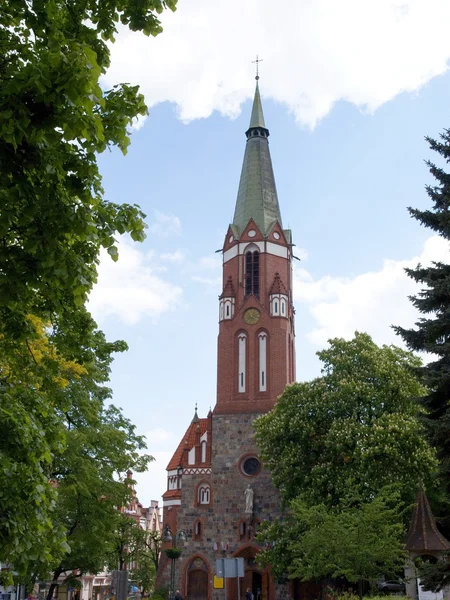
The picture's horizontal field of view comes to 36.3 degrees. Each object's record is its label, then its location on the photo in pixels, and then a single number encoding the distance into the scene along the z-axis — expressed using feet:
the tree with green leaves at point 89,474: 68.18
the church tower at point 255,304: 145.69
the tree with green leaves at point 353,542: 71.56
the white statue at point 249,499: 133.49
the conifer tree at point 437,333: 47.91
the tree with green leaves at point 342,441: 97.04
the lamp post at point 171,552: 76.28
